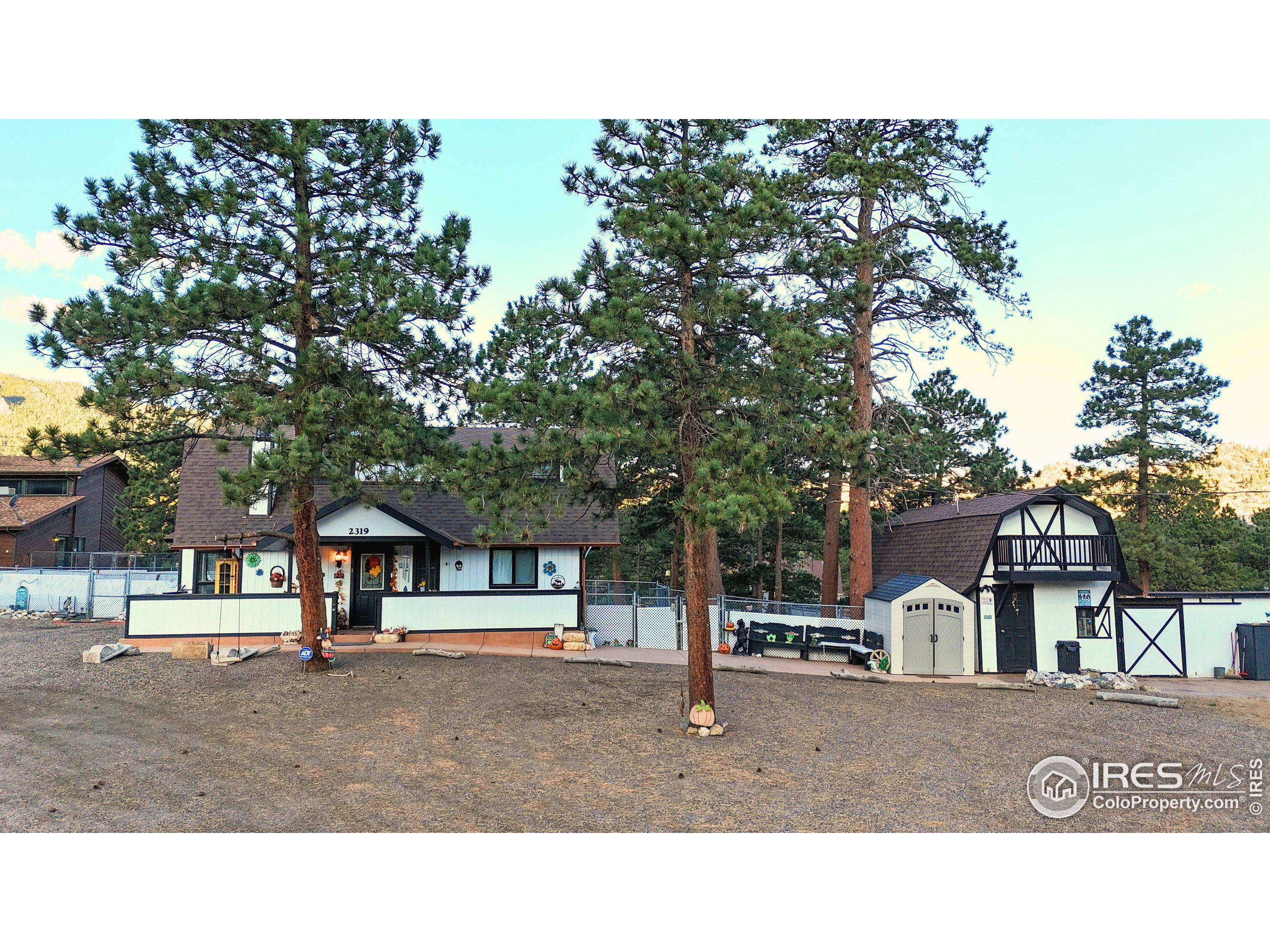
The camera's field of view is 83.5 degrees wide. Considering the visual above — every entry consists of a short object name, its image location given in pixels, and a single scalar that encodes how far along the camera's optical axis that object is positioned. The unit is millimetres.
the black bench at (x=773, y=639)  18812
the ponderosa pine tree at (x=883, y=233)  17875
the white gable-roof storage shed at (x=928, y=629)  17109
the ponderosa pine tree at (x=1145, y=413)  27641
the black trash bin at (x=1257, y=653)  18859
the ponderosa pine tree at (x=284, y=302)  11812
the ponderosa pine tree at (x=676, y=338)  10172
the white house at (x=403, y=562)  18453
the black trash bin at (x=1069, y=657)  18234
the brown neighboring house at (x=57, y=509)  32344
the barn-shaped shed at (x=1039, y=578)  18219
